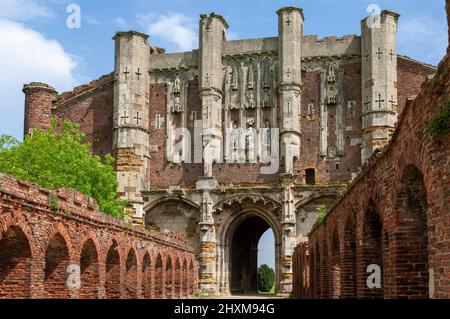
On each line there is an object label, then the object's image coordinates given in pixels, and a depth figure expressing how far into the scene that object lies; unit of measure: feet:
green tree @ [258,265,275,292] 187.02
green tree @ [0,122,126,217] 107.86
